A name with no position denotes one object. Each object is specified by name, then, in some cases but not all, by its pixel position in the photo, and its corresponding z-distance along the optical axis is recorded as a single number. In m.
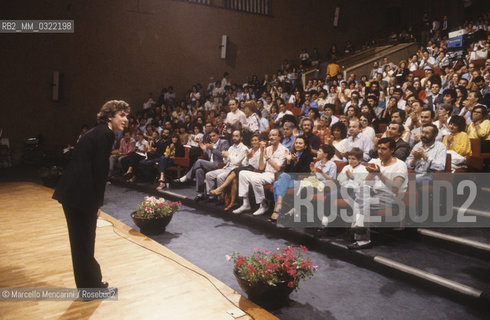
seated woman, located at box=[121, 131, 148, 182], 6.85
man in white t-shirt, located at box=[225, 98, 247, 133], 6.44
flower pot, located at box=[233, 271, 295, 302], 2.31
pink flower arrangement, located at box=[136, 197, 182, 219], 3.85
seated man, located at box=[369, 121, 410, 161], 3.96
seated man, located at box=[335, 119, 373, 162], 4.66
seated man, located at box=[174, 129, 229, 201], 5.33
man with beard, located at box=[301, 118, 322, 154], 4.57
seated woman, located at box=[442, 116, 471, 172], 3.78
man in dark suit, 2.25
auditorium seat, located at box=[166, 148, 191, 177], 6.30
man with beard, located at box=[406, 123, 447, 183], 3.51
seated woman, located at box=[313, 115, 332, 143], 5.52
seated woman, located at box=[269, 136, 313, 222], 3.94
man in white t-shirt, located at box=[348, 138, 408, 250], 3.19
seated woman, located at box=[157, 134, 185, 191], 6.22
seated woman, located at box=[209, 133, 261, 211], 4.64
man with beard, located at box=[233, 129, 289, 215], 4.32
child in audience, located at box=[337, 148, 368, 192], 3.48
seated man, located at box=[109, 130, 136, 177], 7.37
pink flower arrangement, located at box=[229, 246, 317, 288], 2.30
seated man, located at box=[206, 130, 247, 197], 4.86
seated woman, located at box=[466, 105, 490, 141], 4.07
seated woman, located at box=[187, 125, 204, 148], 7.17
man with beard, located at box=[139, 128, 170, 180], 6.60
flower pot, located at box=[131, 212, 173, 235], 3.84
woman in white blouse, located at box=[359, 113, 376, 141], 4.73
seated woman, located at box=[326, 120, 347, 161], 4.80
